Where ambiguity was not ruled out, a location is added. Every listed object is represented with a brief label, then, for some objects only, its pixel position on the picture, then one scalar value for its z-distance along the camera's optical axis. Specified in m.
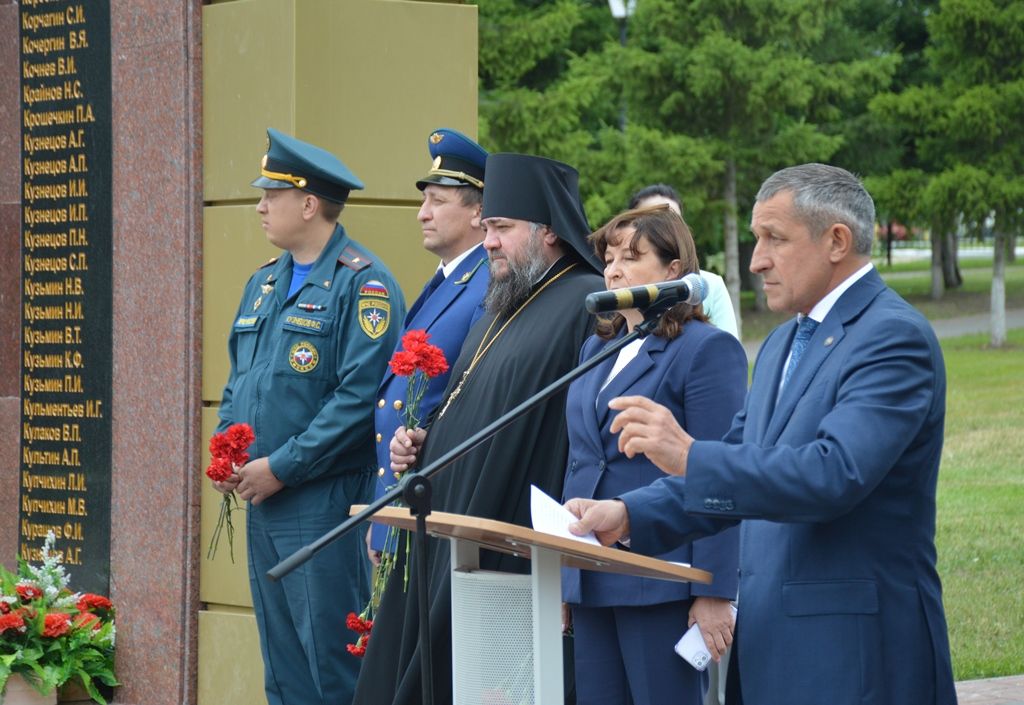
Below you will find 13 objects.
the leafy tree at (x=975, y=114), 27.64
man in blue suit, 3.27
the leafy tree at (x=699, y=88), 27.62
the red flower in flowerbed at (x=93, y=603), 7.18
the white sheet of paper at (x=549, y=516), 3.54
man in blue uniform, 5.72
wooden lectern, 3.56
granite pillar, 6.84
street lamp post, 26.38
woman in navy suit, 4.20
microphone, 3.46
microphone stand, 3.33
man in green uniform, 5.87
